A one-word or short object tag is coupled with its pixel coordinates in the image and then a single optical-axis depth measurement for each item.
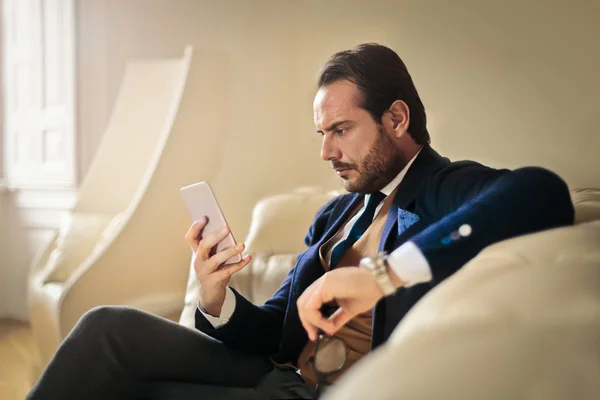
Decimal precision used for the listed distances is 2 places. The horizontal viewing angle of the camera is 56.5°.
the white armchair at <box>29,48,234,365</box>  1.85
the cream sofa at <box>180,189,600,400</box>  0.47
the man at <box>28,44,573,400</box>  0.72
